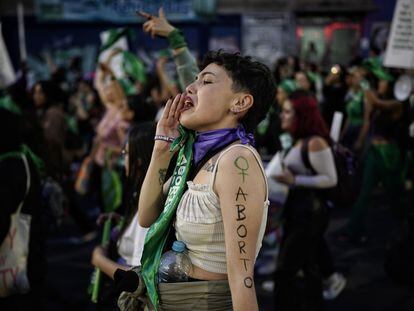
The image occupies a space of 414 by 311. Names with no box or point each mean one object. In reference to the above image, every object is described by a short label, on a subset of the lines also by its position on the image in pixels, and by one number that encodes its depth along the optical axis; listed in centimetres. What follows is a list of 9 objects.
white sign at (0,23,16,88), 645
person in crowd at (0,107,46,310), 296
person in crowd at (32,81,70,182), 524
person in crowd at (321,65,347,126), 850
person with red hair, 387
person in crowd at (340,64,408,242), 601
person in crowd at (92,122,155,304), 262
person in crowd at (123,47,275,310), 173
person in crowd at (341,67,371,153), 800
